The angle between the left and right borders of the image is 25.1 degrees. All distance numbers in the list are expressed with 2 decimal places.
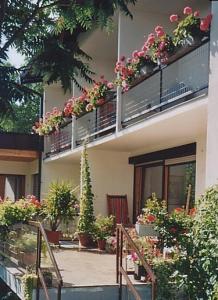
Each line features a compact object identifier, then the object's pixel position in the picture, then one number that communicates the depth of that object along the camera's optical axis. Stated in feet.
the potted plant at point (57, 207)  41.22
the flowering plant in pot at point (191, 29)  27.02
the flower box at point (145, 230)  28.58
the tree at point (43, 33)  23.80
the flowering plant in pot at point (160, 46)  30.48
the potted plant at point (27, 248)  27.85
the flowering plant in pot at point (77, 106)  46.47
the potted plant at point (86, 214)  41.78
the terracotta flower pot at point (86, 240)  41.75
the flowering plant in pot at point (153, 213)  24.21
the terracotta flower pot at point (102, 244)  40.09
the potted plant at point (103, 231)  40.19
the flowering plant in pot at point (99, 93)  42.24
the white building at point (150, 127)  29.03
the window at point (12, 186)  78.64
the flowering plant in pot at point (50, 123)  55.47
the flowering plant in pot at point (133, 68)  34.14
